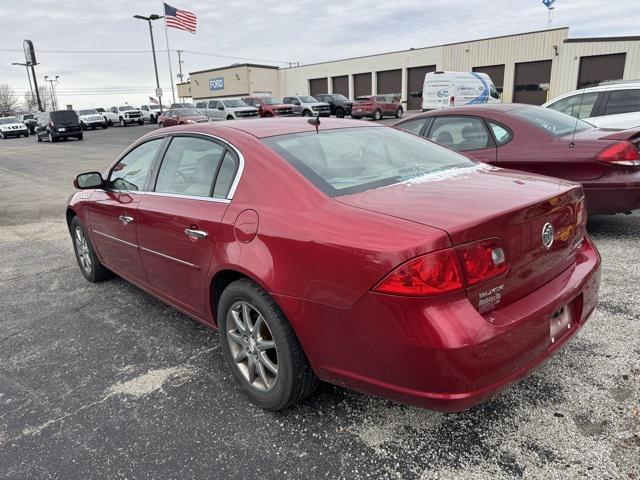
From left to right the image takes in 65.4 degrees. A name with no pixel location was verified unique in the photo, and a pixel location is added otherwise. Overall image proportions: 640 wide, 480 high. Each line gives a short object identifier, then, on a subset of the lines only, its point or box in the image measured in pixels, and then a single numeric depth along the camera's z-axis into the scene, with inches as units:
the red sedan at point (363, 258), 76.7
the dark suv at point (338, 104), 1314.0
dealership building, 1291.8
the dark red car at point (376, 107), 1180.5
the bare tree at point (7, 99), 4207.7
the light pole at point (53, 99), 3698.3
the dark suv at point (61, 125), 1163.3
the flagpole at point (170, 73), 1999.3
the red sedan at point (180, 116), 1019.9
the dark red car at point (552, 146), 189.8
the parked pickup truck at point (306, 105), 1243.3
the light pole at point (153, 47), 1486.2
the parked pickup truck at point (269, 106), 1186.0
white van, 1015.6
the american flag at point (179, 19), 1326.3
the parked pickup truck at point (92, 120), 1663.3
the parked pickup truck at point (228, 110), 1174.2
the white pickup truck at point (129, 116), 1780.3
